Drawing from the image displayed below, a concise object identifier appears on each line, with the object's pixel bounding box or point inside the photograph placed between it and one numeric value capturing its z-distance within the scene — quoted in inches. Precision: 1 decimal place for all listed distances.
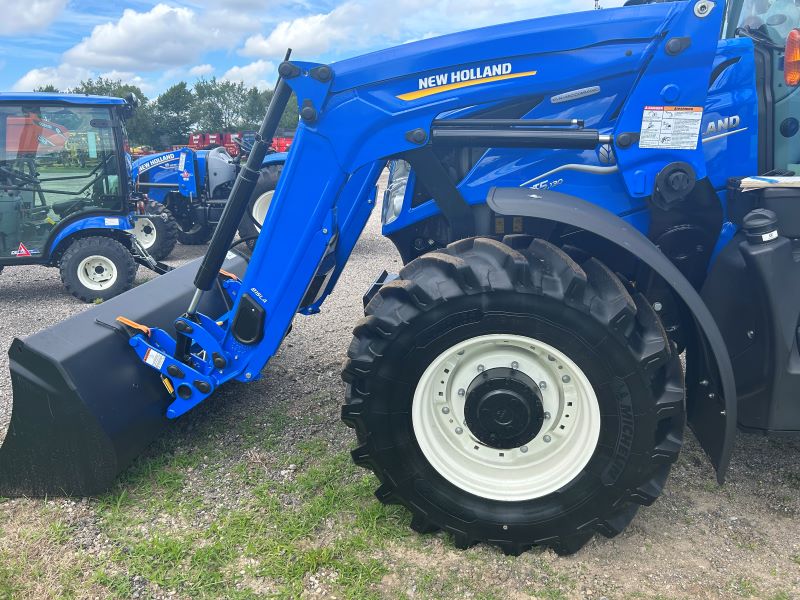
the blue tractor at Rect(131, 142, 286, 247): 380.8
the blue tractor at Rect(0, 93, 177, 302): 255.4
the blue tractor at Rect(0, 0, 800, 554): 88.9
